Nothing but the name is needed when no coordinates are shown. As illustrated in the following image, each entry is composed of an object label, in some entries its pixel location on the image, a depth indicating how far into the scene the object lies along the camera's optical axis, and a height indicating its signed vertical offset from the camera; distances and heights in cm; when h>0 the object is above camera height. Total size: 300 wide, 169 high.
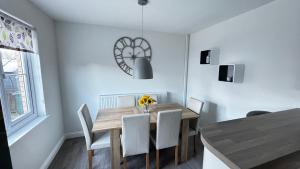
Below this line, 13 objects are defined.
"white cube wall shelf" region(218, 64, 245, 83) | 215 -2
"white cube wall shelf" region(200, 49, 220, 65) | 264 +32
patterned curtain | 136 +44
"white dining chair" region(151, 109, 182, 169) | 177 -80
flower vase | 227 -65
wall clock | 297 +50
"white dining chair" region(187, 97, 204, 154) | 226 -72
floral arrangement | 221 -49
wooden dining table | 176 -72
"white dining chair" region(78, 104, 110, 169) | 177 -99
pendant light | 188 +4
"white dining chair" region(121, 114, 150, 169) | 162 -80
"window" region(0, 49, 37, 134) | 142 -21
